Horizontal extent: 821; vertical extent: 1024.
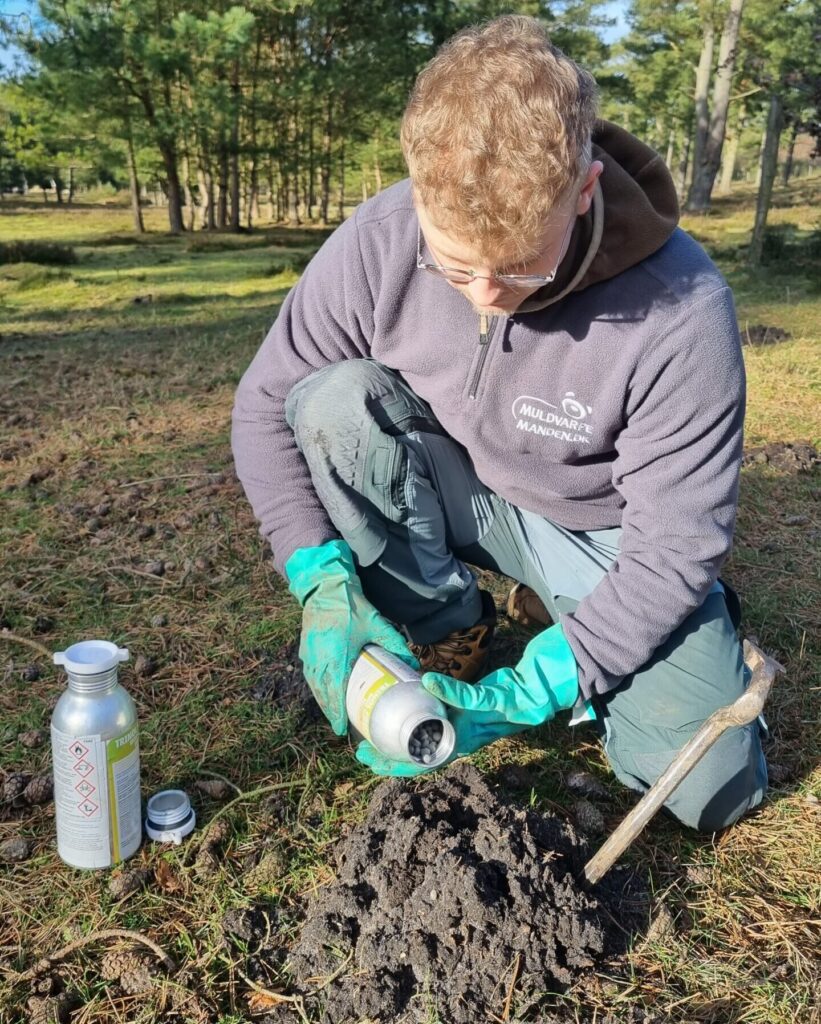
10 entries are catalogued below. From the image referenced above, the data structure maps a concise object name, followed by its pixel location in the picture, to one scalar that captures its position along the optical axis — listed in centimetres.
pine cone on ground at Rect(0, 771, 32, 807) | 195
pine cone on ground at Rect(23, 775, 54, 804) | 195
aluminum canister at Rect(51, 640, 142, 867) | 161
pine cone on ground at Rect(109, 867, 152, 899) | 172
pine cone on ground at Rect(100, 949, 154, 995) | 153
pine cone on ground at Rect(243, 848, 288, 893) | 176
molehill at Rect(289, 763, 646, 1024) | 147
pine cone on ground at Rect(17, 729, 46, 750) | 213
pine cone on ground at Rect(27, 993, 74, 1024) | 148
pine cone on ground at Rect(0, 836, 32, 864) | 181
